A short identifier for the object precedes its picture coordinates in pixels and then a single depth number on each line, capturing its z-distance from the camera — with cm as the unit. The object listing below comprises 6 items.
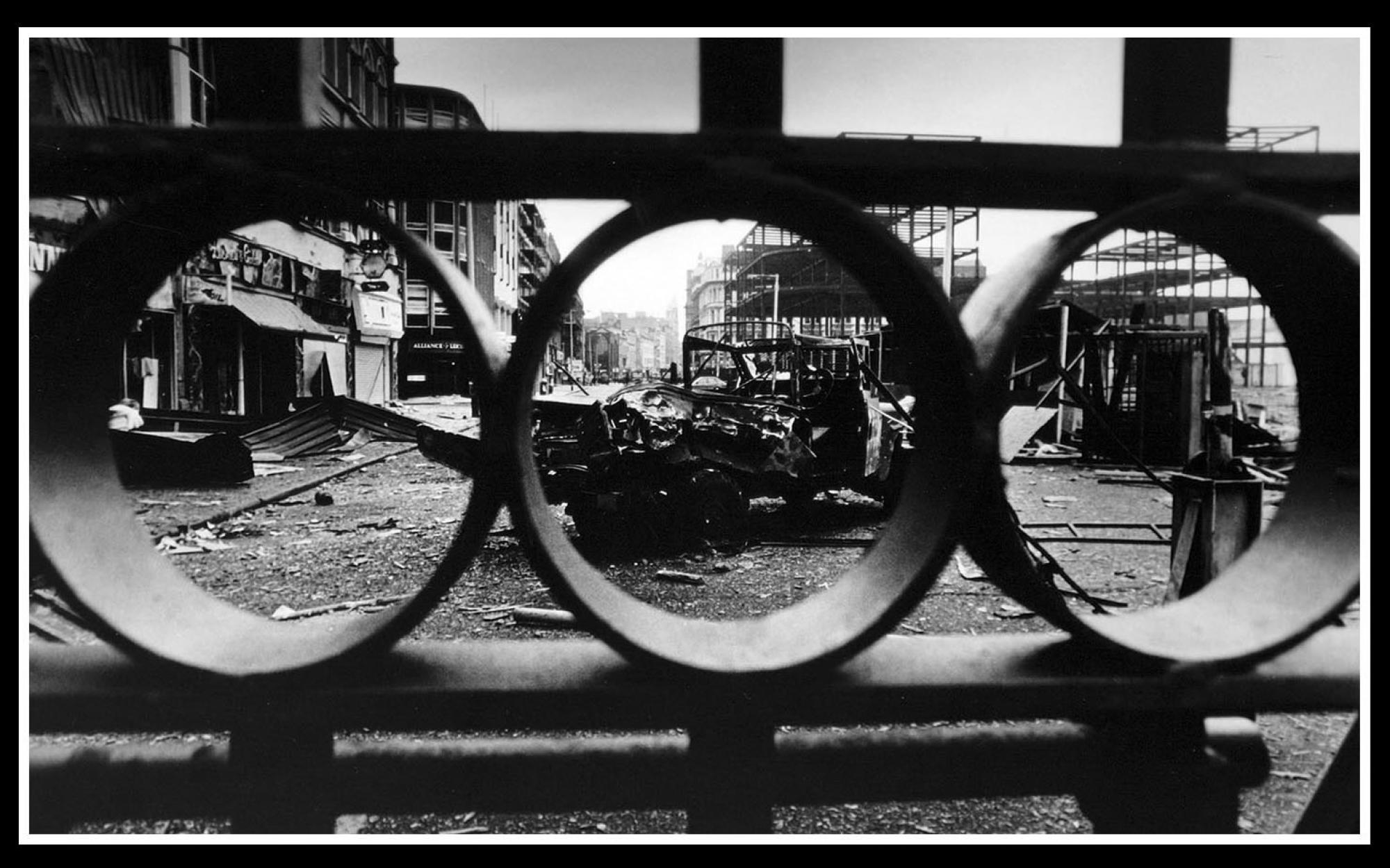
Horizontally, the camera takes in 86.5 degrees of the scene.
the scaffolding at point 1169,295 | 2502
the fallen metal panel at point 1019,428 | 704
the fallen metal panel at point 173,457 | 923
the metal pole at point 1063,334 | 1220
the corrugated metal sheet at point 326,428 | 1226
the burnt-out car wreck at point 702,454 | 631
